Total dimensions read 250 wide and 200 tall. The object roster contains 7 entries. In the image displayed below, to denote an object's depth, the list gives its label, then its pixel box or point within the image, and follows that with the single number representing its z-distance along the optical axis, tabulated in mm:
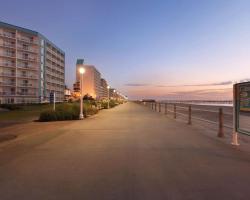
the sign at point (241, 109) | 4899
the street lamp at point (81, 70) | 14167
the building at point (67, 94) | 86382
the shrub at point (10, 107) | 28250
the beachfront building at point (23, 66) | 44502
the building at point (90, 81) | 95213
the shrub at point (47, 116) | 11413
